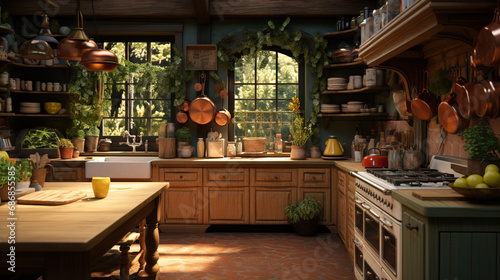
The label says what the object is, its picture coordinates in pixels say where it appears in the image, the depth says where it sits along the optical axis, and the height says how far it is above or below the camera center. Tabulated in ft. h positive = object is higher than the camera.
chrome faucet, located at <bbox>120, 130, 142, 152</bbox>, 20.15 -0.52
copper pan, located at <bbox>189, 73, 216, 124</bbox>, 19.30 +0.93
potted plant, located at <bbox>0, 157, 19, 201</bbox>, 8.00 -0.85
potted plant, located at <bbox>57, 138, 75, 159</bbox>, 18.63 -0.73
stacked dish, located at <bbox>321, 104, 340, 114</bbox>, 19.10 +1.02
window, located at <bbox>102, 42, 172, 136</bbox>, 20.71 +1.47
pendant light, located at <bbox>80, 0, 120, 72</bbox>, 10.07 +1.65
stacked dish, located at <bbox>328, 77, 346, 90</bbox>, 18.93 +2.09
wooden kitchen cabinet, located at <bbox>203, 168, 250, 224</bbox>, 17.94 -2.66
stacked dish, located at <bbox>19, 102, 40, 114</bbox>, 19.43 +1.06
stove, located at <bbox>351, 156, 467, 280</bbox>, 8.90 -1.78
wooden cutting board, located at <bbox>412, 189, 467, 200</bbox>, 7.57 -1.13
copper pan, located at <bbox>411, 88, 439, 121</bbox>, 12.39 +0.77
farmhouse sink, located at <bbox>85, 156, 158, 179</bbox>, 17.90 -1.56
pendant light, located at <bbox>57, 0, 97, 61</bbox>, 10.23 +2.01
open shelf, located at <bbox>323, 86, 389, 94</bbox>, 17.20 +1.70
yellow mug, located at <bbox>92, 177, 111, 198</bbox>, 9.02 -1.15
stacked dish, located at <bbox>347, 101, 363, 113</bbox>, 18.58 +1.07
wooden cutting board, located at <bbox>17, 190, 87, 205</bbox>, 8.27 -1.31
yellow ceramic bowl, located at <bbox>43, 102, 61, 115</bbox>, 19.80 +1.08
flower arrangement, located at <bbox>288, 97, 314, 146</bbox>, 18.89 +0.18
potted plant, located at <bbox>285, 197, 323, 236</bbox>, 17.17 -3.31
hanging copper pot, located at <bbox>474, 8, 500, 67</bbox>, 8.01 +1.66
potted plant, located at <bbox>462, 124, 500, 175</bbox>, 8.50 -0.30
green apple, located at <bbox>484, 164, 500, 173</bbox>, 7.52 -0.63
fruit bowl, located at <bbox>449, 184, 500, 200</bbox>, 7.04 -1.01
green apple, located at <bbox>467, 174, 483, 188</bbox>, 7.31 -0.82
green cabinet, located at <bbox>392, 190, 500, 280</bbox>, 6.92 -1.75
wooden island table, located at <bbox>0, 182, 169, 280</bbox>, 5.69 -1.42
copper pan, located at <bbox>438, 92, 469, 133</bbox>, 10.46 +0.37
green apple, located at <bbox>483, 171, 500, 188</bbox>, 7.18 -0.79
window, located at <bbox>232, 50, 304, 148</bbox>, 20.43 +1.89
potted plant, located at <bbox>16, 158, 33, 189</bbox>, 8.89 -0.85
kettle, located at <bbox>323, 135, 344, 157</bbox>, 18.15 -0.70
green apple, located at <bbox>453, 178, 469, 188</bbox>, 7.45 -0.88
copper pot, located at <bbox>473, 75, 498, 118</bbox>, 8.79 +0.66
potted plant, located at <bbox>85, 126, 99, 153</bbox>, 20.10 -0.35
